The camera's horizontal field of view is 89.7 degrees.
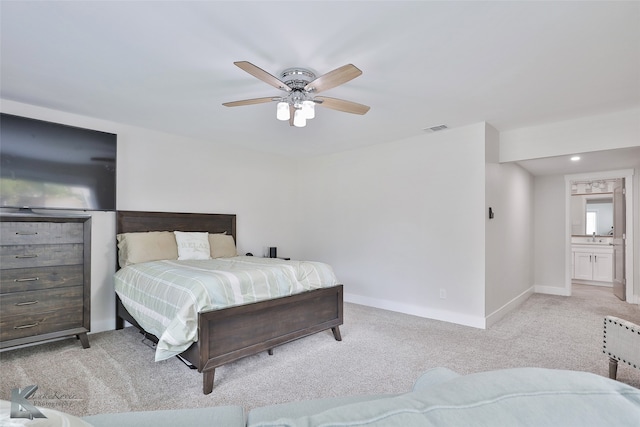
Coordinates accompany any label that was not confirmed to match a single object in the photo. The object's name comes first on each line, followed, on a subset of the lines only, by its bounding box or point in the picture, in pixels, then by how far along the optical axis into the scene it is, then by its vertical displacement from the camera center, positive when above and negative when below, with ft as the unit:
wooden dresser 8.98 -1.92
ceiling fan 7.65 +3.02
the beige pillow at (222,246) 13.97 -1.41
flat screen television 10.27 +1.63
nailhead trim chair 7.46 -3.07
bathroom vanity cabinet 20.36 -3.06
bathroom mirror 22.48 +0.13
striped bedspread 7.59 -2.05
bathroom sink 20.67 -1.80
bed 7.66 -3.06
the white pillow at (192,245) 12.74 -1.28
